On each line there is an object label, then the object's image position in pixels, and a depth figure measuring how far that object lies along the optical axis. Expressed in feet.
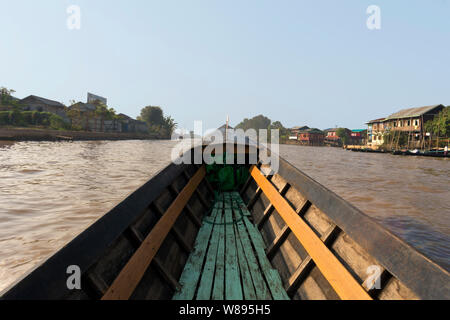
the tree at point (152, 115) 325.83
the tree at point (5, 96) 121.70
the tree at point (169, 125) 337.78
